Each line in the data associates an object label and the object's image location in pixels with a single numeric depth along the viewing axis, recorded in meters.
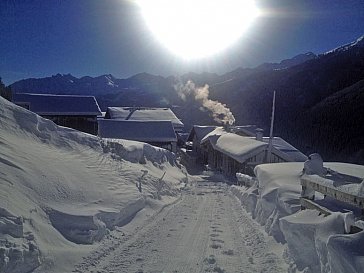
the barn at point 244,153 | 26.22
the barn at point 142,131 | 36.44
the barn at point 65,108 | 40.78
